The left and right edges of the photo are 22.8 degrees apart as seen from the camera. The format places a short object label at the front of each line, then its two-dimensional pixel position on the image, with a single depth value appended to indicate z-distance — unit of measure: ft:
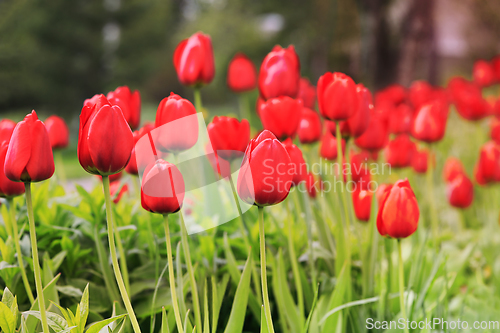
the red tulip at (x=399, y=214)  3.49
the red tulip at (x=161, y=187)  3.25
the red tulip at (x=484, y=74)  12.56
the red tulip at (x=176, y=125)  3.43
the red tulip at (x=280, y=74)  3.90
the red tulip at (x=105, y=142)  3.19
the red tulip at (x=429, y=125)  4.67
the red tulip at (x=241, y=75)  5.50
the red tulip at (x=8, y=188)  3.43
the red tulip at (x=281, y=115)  3.79
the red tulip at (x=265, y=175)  3.22
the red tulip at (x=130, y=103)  3.73
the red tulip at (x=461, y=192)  5.60
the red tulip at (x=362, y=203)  4.02
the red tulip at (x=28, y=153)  3.21
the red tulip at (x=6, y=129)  3.53
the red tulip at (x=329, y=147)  4.47
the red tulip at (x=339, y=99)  3.70
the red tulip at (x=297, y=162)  3.68
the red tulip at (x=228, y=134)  3.66
